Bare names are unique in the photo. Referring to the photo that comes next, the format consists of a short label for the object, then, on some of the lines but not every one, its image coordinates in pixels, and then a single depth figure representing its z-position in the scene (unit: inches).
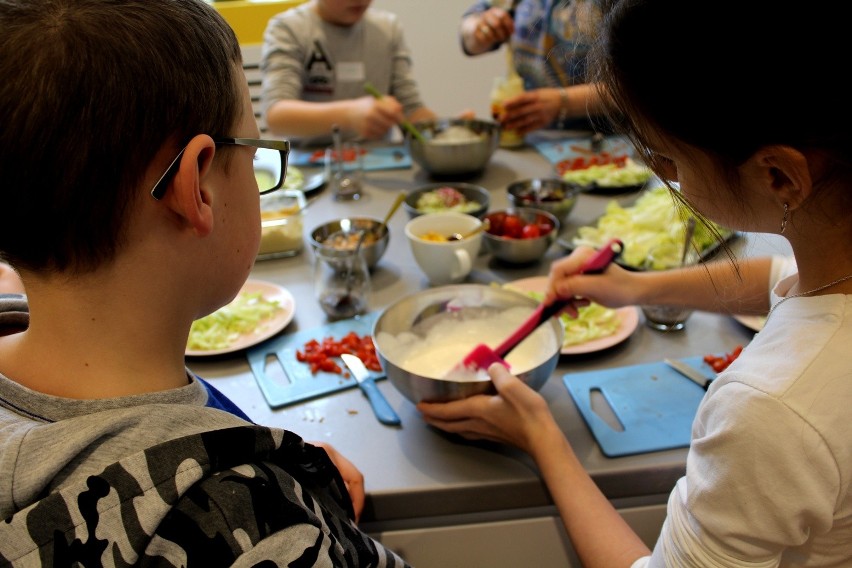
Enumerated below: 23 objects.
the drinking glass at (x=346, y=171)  72.9
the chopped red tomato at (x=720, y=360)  41.6
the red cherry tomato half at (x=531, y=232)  55.3
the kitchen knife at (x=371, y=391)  38.4
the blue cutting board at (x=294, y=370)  41.0
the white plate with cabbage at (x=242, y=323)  45.4
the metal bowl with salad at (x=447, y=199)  63.3
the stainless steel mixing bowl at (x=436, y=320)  35.8
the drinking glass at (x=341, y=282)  49.3
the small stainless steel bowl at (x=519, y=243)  54.0
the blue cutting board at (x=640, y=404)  36.0
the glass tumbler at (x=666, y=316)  45.4
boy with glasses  19.5
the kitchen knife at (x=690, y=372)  40.3
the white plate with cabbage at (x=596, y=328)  44.2
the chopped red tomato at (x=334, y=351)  43.4
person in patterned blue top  85.2
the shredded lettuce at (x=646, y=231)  54.7
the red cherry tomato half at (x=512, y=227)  56.4
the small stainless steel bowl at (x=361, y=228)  55.0
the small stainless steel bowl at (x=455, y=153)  73.3
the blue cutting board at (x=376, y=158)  83.3
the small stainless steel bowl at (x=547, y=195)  61.6
